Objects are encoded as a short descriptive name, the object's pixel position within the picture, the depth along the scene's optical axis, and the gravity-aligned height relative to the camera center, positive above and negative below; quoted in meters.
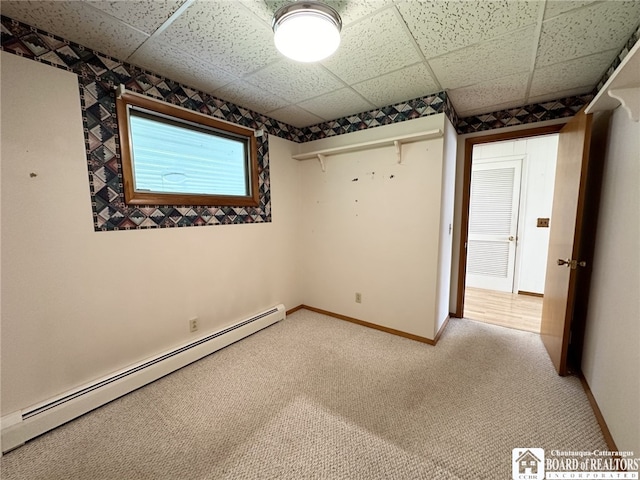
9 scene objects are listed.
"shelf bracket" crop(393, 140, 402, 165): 2.38 +0.64
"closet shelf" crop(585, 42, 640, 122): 1.14 +0.68
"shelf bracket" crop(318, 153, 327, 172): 2.93 +0.63
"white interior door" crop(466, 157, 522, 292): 3.96 -0.13
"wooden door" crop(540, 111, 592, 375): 1.82 -0.15
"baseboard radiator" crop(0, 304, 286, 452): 1.41 -1.18
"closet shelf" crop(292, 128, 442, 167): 2.22 +0.71
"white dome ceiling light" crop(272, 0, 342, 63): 1.22 +0.94
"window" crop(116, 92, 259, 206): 1.83 +0.51
